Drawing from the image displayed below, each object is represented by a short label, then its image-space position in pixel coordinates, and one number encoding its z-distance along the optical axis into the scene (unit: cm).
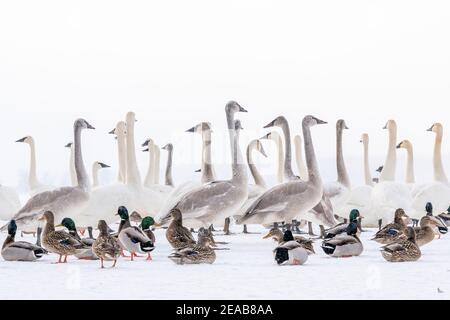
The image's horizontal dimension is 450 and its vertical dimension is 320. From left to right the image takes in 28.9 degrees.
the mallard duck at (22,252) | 1081
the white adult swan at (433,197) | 1627
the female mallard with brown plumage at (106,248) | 1009
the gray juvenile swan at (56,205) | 1308
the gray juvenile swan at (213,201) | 1275
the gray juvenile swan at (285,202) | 1336
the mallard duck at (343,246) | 1098
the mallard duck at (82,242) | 1099
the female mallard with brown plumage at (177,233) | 1133
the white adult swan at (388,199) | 1568
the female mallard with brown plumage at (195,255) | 1024
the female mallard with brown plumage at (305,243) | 1092
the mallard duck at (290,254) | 1022
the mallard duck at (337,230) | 1236
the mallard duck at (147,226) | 1211
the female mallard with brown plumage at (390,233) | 1220
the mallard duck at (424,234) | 1206
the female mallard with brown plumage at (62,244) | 1070
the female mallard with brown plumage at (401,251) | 1049
